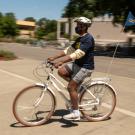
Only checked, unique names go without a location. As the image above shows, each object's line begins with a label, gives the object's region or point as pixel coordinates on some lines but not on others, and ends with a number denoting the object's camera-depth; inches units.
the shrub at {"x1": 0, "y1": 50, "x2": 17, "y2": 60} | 770.8
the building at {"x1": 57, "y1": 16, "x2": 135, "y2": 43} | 2928.2
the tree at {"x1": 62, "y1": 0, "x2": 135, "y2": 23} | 1148.5
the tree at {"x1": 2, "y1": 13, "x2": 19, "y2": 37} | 3604.8
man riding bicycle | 236.5
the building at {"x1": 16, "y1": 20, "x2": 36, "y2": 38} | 5211.6
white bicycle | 241.4
